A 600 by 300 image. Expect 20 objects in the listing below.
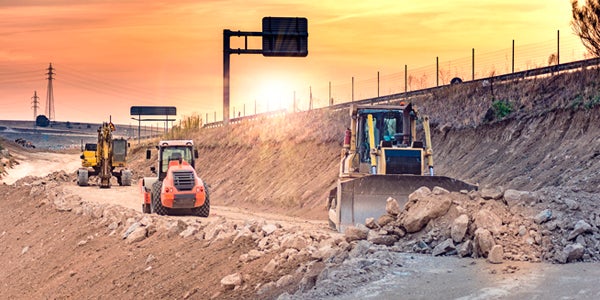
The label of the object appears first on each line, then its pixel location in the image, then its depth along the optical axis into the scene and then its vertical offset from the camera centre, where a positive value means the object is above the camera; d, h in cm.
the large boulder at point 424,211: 1830 -122
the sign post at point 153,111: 13962 +472
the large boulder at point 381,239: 1803 -170
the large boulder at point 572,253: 1686 -184
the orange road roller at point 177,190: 3184 -146
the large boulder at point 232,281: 1866 -256
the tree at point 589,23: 3891 +471
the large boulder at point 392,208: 1905 -121
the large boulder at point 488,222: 1748 -136
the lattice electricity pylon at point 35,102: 16950 +730
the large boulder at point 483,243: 1698 -167
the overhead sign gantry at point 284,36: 6650 +719
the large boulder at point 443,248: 1731 -180
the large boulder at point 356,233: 1822 -162
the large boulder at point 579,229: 1744 -148
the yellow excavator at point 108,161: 5622 -93
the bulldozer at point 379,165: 2284 -53
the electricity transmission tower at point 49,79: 15950 +1043
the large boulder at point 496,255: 1667 -184
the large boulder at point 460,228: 1753 -146
